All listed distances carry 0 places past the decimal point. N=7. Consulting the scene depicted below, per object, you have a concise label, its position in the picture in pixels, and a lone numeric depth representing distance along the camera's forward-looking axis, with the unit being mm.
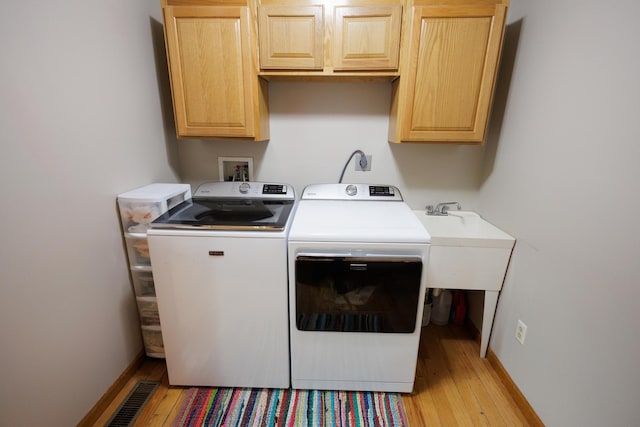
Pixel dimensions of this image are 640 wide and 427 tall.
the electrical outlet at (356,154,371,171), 1914
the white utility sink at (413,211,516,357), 1539
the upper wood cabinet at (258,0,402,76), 1423
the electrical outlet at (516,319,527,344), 1421
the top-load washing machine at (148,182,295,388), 1255
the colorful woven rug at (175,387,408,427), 1358
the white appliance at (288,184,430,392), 1229
